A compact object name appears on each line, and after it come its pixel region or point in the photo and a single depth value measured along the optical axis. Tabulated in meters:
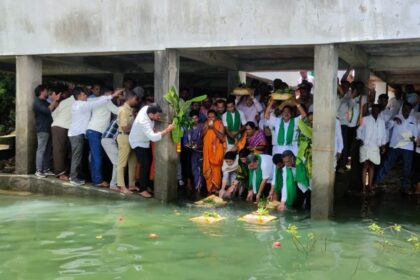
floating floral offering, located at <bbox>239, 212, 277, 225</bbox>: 7.61
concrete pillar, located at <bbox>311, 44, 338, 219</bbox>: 7.72
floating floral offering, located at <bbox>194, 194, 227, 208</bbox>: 8.94
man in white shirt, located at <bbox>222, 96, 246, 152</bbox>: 9.87
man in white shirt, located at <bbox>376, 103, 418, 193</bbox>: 10.21
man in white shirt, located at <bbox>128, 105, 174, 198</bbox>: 8.80
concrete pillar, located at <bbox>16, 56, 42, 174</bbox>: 10.14
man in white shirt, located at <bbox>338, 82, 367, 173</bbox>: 10.06
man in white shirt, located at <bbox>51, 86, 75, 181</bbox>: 9.90
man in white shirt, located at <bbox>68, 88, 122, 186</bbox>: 9.53
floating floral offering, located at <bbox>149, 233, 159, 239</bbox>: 6.60
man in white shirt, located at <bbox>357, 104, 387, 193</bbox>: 10.02
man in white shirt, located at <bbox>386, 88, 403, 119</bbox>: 10.99
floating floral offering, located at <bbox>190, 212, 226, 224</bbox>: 7.62
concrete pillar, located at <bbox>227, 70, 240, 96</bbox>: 12.47
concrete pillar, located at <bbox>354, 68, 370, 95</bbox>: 10.67
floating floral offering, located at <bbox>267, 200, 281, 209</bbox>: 8.75
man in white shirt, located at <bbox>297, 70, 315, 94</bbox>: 14.07
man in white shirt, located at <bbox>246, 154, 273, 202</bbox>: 9.18
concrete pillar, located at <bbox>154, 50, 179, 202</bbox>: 8.95
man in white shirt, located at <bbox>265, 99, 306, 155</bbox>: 9.02
